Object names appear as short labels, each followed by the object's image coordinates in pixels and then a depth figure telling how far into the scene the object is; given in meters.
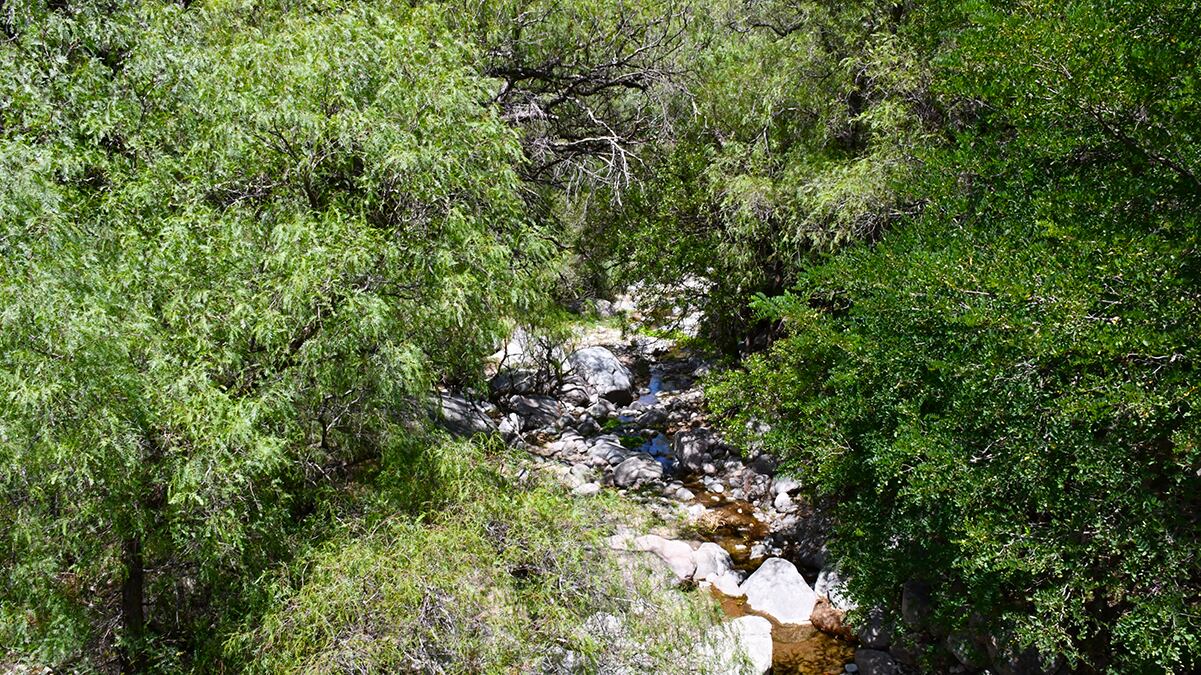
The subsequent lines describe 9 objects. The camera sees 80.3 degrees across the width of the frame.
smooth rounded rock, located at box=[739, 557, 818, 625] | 8.30
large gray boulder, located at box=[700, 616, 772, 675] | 5.30
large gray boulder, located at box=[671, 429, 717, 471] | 12.26
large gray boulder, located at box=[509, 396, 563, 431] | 13.66
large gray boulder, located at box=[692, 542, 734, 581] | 9.07
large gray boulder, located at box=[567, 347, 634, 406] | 15.38
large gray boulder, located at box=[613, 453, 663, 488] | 11.49
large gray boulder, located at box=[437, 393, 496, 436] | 10.30
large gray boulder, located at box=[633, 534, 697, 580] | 8.87
